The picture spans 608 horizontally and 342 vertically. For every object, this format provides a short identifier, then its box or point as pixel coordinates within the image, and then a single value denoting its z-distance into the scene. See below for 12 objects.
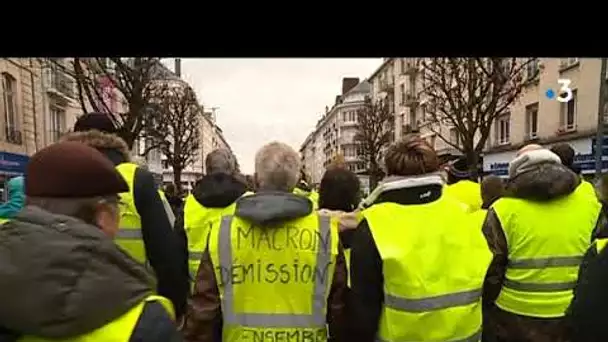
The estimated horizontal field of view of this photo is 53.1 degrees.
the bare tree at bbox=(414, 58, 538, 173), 22.16
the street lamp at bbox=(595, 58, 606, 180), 13.45
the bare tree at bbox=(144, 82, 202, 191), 31.62
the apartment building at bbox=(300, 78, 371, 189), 99.43
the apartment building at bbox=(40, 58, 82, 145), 29.14
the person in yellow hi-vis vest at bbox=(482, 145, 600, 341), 3.51
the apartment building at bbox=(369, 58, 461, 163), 47.35
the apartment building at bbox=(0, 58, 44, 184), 24.05
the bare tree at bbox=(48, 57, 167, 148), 18.25
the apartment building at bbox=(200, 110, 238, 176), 107.69
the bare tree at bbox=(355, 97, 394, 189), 49.79
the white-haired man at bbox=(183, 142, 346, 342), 2.87
